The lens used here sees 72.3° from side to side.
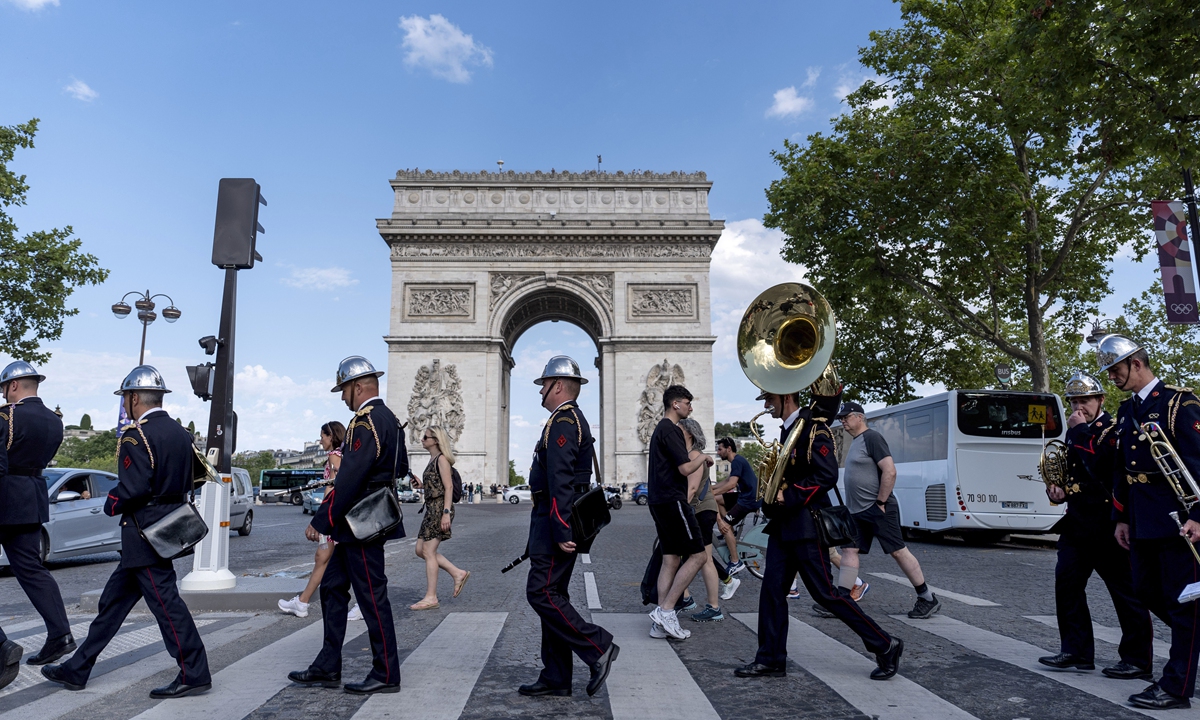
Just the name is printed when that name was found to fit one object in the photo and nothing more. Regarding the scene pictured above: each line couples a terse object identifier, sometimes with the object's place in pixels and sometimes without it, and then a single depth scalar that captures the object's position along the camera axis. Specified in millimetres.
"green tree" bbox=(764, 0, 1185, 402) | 19094
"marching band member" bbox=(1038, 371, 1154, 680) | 4793
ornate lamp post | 22406
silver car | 11539
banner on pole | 12289
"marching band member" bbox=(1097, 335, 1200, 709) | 4168
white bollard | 7766
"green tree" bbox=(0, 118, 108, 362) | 21422
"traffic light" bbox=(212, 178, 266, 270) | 9086
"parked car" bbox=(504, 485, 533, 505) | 40875
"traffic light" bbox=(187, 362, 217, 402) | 8625
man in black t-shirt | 5785
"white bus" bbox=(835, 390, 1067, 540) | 14906
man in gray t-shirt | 6961
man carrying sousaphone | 4684
